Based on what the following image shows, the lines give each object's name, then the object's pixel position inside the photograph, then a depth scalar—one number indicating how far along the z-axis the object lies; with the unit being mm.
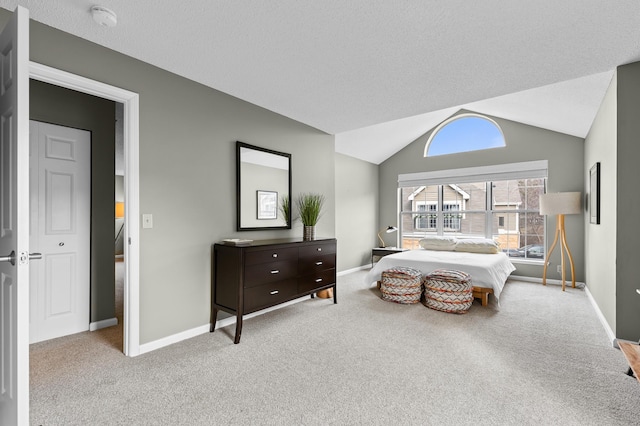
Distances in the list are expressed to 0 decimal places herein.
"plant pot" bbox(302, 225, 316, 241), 3770
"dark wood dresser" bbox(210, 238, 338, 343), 2824
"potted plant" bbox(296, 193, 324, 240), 3779
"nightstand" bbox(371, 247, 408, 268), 6156
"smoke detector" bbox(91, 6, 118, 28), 1931
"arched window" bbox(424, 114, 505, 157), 5898
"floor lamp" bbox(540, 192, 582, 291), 4742
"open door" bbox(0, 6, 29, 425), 1303
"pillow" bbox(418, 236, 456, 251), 5543
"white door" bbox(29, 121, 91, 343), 2777
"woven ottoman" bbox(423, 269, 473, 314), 3609
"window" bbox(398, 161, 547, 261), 5625
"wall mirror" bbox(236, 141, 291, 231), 3369
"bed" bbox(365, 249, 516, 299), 3893
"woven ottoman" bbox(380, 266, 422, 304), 3979
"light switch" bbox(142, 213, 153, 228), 2580
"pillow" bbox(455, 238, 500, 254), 5156
